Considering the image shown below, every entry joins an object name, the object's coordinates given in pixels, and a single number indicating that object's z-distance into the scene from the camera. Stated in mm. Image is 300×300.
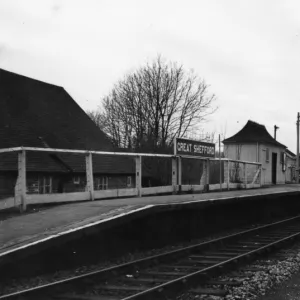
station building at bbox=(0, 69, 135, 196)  26469
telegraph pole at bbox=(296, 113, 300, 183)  41031
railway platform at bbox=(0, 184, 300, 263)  7172
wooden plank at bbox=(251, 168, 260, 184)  22741
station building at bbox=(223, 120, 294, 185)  36844
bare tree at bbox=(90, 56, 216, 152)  39969
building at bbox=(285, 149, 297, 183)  42944
